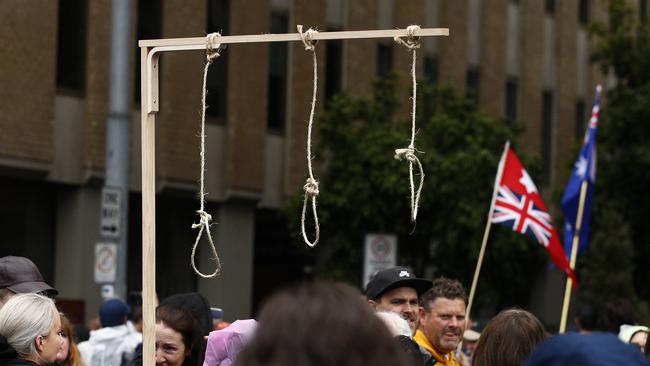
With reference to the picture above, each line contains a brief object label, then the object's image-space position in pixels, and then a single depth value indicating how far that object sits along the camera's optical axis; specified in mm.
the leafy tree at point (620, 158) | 29422
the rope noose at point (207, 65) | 6348
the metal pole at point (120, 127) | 18141
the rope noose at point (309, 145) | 6195
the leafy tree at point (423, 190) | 23516
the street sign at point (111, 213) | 18469
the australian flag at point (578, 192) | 16656
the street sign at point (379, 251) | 22641
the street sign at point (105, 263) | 18406
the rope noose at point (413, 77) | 6223
